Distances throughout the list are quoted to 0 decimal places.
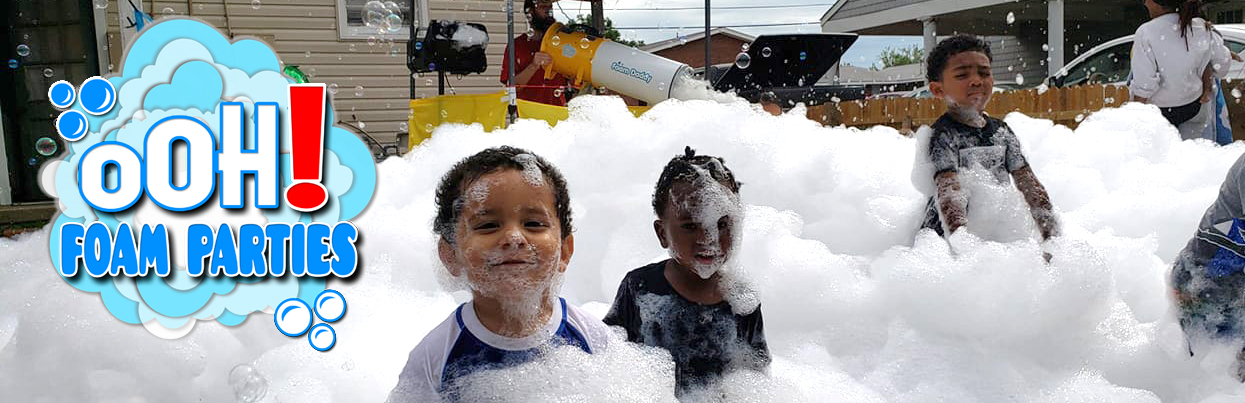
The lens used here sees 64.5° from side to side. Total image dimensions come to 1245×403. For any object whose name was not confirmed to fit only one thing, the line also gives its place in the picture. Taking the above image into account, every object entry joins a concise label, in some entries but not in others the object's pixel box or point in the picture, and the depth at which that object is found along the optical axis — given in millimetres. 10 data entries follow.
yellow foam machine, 6238
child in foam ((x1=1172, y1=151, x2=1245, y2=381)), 2824
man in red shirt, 6257
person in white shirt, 5059
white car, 7359
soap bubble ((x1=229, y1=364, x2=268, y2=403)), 2738
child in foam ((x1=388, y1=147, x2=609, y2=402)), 1867
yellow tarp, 5609
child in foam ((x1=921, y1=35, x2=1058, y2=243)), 3295
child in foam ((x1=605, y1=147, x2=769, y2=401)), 2266
